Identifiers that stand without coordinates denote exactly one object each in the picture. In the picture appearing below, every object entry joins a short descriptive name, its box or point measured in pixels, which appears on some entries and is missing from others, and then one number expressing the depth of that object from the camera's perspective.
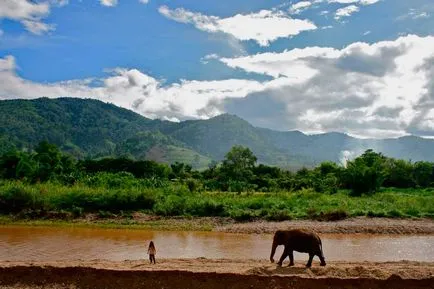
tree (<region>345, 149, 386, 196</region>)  67.94
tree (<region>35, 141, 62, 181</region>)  65.75
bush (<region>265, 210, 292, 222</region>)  42.03
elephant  18.78
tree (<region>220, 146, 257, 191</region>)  76.06
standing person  19.48
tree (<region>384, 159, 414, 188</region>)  91.88
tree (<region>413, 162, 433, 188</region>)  94.56
